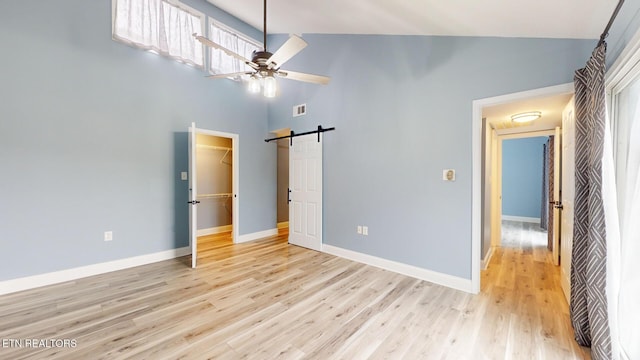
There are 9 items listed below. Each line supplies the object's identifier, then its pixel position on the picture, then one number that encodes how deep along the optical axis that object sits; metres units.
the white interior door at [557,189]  3.75
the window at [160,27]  3.59
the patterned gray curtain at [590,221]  1.73
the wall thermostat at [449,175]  3.06
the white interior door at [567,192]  2.58
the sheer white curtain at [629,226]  1.60
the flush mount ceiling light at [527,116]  3.27
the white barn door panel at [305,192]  4.56
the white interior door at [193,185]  3.65
